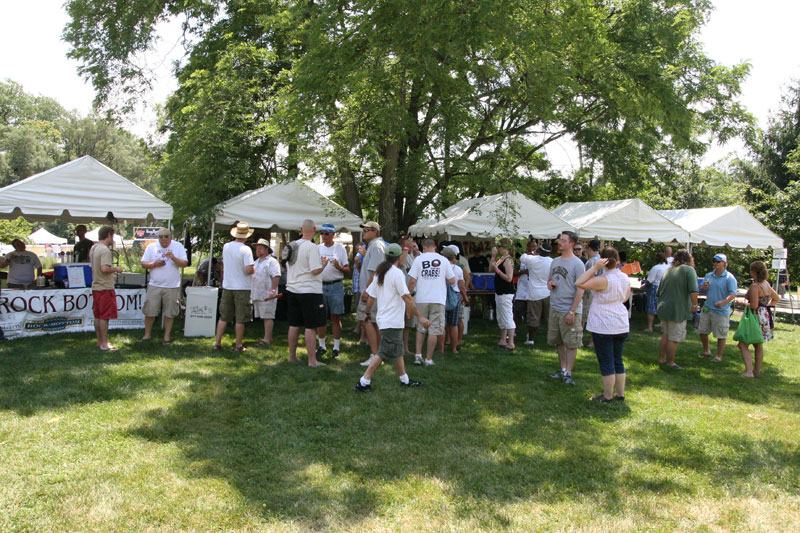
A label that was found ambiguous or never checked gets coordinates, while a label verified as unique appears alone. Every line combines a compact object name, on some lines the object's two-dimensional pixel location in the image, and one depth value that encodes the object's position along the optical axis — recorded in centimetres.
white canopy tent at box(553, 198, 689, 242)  1234
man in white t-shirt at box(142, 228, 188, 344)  811
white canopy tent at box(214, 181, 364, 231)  1035
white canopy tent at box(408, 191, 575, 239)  1099
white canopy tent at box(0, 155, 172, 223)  838
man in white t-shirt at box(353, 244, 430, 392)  593
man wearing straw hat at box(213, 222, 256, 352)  784
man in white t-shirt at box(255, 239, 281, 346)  845
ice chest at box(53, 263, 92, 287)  907
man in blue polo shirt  823
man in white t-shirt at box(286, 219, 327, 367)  690
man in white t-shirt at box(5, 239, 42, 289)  910
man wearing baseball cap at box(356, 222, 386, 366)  716
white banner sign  827
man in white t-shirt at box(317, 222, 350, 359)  790
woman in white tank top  575
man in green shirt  782
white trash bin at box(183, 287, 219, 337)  888
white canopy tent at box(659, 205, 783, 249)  1351
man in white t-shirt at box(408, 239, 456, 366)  737
